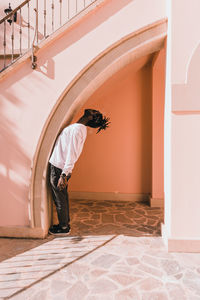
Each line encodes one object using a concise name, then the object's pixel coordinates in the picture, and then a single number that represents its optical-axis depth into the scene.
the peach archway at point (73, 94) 3.91
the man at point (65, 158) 3.93
